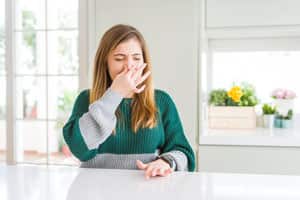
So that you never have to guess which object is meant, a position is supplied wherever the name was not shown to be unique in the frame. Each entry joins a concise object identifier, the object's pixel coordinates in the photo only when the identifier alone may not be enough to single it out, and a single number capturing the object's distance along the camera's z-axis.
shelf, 1.89
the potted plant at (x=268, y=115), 2.29
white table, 0.69
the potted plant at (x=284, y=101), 2.33
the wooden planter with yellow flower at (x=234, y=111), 2.27
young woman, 0.95
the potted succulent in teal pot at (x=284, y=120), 2.29
